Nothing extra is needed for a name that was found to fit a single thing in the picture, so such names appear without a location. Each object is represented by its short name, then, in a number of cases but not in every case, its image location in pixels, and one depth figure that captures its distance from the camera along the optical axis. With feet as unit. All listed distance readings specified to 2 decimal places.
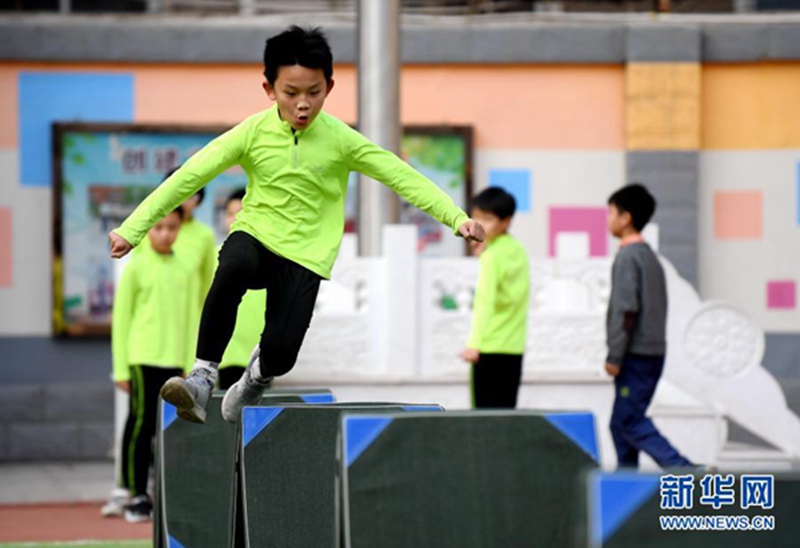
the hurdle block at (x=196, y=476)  44.80
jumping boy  41.83
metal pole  78.43
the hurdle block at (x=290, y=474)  38.40
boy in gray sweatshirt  62.59
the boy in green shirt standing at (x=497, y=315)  63.31
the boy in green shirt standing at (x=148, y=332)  62.23
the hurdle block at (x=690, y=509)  25.55
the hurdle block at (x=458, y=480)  31.48
